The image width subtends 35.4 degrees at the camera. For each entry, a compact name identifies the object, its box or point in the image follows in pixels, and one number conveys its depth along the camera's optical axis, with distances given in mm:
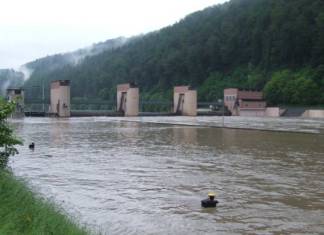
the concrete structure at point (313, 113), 83356
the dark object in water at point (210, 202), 9258
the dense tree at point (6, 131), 8625
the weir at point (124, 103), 72500
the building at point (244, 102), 90812
